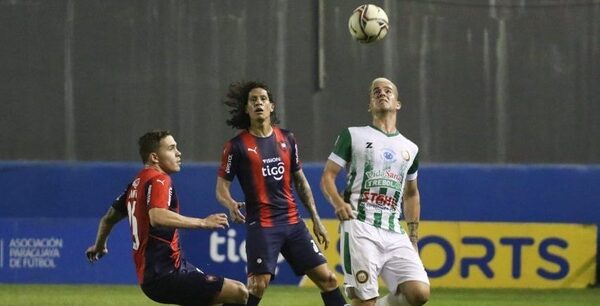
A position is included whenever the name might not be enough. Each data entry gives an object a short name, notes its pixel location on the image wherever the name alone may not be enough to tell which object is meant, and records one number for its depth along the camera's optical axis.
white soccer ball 24.58
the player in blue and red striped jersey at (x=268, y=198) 19.08
